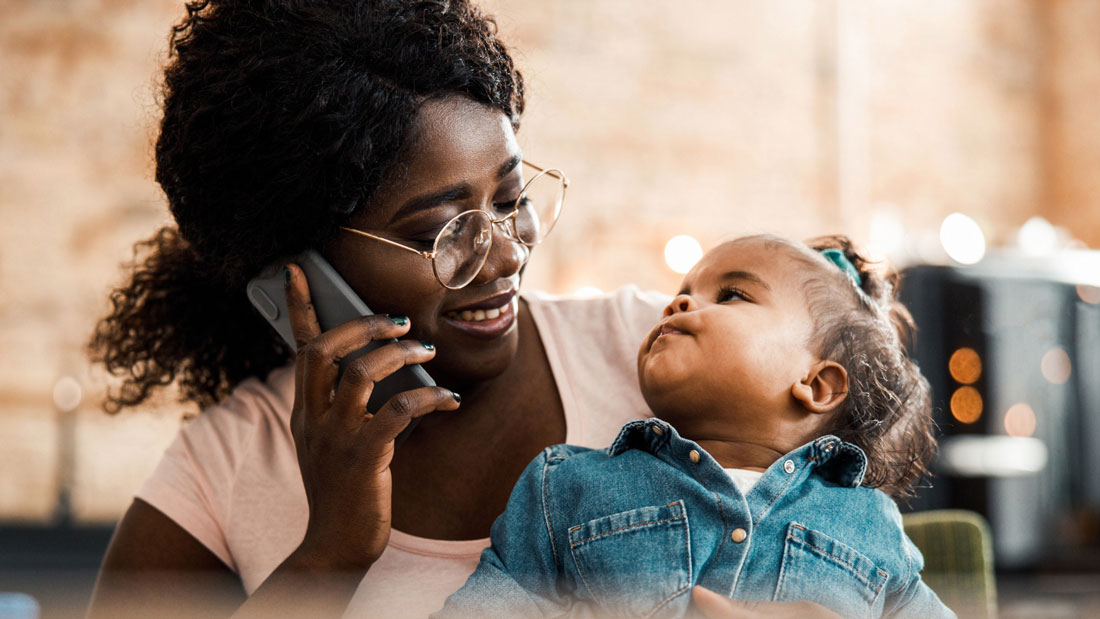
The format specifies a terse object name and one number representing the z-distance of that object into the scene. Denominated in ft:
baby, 3.59
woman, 3.79
